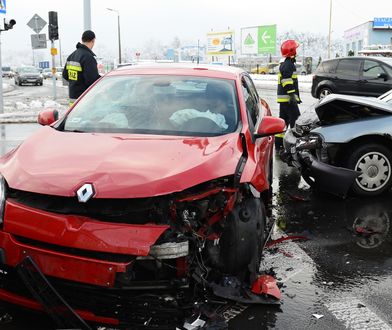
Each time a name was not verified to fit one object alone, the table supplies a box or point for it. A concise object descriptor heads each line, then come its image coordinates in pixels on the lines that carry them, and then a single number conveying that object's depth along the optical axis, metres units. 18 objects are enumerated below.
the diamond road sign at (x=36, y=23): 19.77
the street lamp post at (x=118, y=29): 60.15
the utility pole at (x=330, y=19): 63.69
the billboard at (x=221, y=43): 66.56
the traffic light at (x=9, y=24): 14.26
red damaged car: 2.75
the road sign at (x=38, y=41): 20.58
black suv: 14.73
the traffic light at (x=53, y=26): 18.93
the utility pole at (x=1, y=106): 15.07
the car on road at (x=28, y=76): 39.53
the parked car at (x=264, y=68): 54.81
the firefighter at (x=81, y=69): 7.37
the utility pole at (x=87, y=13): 14.59
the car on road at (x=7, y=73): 70.54
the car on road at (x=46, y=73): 64.26
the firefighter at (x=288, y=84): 9.15
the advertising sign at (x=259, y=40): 62.58
